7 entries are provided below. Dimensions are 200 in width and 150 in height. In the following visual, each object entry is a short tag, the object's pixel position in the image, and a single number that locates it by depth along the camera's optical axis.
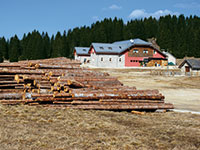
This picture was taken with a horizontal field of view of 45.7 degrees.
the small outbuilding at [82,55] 79.19
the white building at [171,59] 79.12
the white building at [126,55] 66.81
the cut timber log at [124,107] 12.69
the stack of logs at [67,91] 12.76
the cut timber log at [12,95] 12.91
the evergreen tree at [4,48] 109.38
